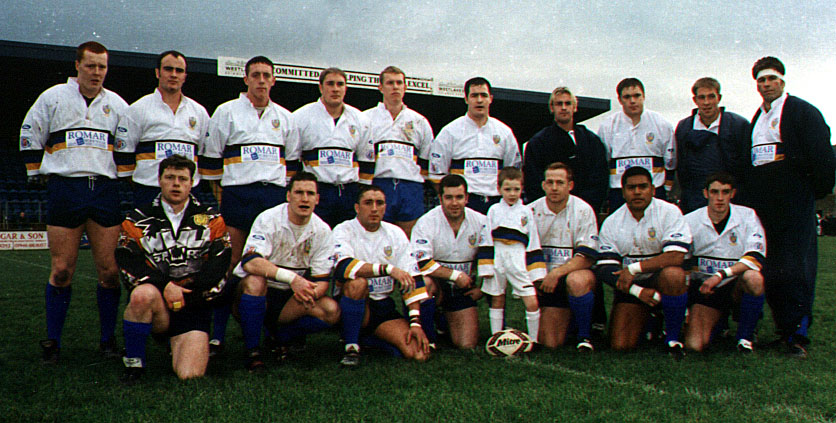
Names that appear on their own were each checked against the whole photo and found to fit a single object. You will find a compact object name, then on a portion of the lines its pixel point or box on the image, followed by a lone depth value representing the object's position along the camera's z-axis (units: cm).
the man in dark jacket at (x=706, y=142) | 499
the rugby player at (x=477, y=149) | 539
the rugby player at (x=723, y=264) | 431
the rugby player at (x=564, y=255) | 446
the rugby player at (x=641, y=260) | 428
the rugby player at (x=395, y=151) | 540
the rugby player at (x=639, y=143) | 525
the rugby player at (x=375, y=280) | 408
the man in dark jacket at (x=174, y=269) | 355
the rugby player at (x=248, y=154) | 465
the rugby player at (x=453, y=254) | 455
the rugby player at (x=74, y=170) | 411
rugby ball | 421
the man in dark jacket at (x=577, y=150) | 537
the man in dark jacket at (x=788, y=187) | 443
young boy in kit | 448
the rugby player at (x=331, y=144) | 505
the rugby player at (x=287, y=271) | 389
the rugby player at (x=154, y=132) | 440
